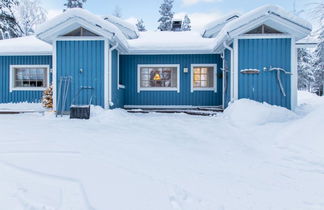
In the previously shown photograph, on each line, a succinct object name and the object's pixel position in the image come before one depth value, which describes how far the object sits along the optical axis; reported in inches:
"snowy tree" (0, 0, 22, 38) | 493.0
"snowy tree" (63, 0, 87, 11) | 882.1
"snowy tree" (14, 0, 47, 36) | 898.7
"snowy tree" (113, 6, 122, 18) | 1143.9
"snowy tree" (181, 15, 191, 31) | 1221.5
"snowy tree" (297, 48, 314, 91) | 959.6
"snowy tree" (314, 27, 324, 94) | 870.4
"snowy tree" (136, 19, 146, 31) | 1125.7
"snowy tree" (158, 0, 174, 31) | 1109.1
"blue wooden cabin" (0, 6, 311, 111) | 273.7
